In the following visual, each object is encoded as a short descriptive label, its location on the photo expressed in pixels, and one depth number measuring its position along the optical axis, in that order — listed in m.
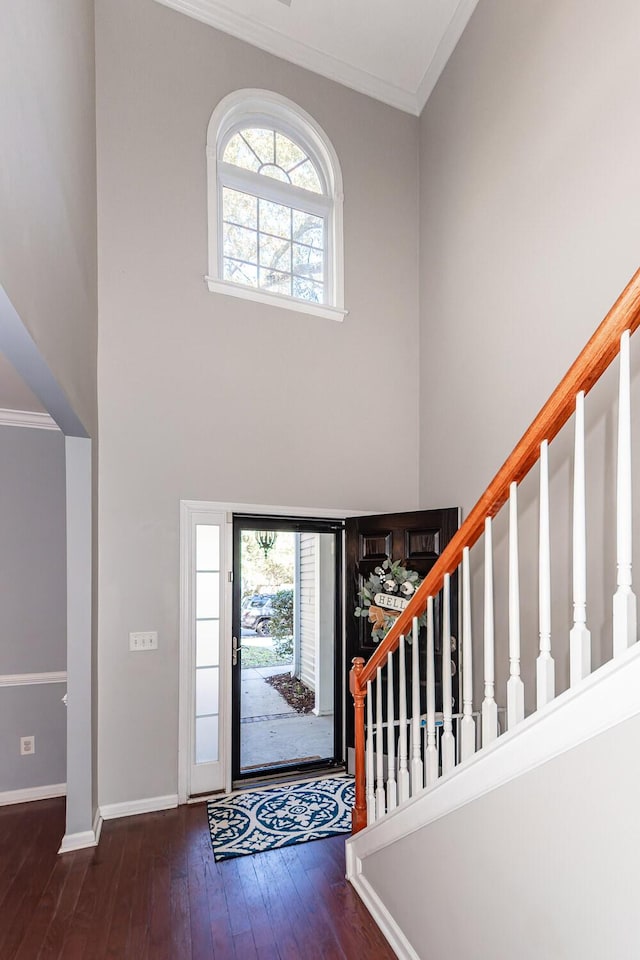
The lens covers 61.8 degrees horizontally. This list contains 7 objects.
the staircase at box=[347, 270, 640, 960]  1.21
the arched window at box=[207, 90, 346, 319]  3.97
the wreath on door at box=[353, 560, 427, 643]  3.52
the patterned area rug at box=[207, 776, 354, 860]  3.00
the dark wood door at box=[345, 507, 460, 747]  3.56
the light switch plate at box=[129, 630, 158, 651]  3.40
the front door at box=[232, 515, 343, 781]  3.86
